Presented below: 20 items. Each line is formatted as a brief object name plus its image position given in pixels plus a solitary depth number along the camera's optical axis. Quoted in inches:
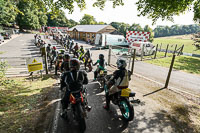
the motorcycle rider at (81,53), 395.2
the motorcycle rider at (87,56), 334.3
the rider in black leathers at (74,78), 121.0
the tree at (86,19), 3111.7
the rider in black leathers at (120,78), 139.6
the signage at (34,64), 238.7
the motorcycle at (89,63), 331.1
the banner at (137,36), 742.5
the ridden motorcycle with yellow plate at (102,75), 227.5
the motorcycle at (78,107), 114.7
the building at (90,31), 1087.0
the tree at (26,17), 1691.6
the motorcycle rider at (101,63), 234.2
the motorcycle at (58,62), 285.1
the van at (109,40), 854.5
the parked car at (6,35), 1015.3
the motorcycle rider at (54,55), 352.5
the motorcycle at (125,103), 132.6
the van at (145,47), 585.8
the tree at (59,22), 2618.1
